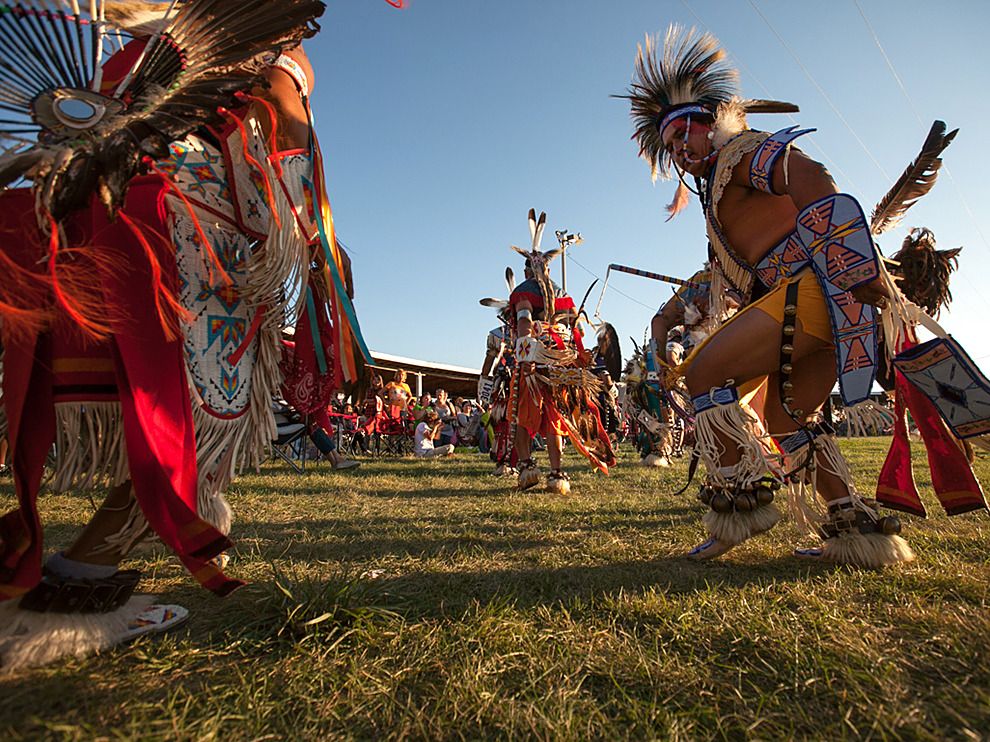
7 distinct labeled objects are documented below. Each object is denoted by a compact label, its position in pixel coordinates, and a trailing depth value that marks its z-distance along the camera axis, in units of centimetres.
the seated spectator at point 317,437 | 583
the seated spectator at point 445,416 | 1208
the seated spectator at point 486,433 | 953
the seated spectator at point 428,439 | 1012
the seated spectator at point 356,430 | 1022
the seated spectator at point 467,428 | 1229
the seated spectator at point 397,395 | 1135
